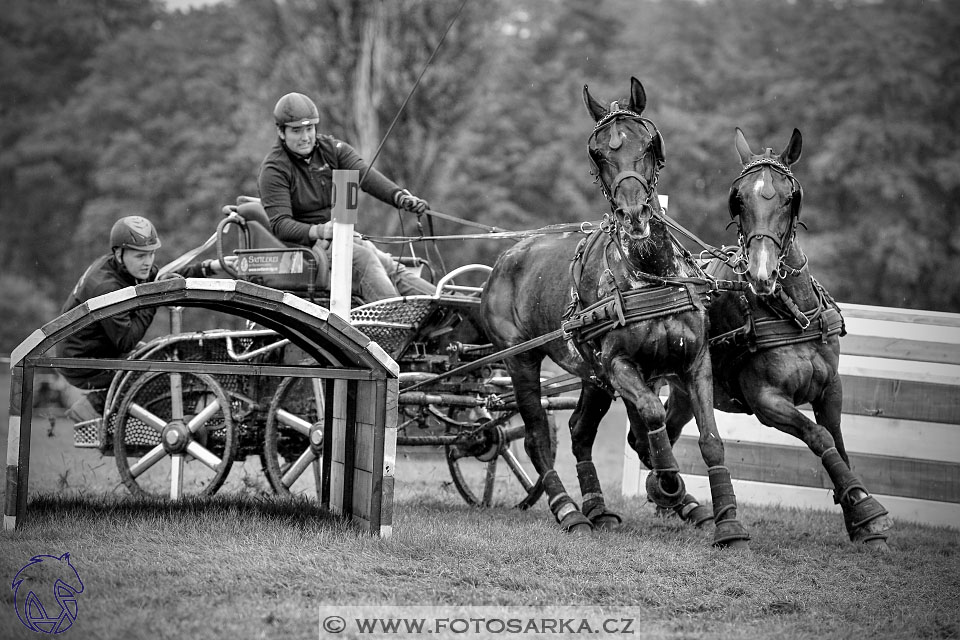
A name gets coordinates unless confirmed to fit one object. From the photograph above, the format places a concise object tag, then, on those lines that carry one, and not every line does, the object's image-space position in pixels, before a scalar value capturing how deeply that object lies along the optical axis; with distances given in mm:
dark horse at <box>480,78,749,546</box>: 12750
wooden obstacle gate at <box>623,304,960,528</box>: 16922
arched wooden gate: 11930
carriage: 16031
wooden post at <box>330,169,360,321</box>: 13891
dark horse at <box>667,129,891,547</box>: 13203
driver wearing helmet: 16172
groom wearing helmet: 15930
